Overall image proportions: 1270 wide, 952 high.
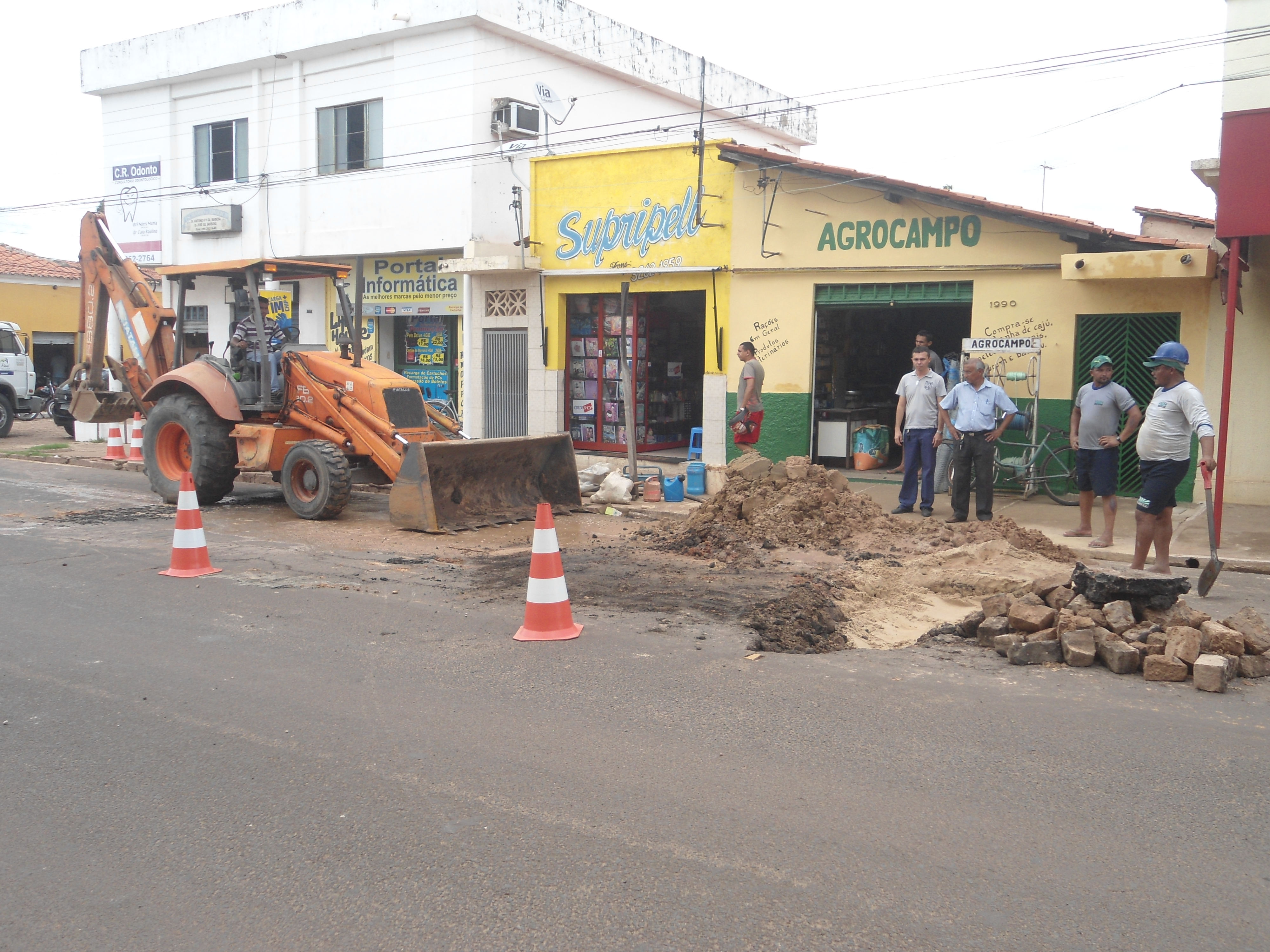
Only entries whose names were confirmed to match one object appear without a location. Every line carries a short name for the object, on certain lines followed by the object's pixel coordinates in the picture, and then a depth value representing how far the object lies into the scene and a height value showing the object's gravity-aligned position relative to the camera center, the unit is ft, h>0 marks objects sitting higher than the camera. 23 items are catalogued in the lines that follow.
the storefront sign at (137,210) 81.25 +13.69
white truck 77.30 +0.48
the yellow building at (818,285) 43.88 +5.22
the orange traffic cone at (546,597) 22.62 -4.47
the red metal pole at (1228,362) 34.24 +1.34
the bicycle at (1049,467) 44.62 -2.94
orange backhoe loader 38.55 -2.03
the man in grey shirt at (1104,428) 34.88 -0.94
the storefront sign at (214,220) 75.92 +12.09
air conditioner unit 63.77 +16.58
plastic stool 53.72 -2.71
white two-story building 63.77 +16.54
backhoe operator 42.45 +1.71
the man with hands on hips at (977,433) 38.81 -1.28
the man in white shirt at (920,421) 41.32 -0.95
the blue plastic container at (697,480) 47.01 -3.92
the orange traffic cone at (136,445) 58.03 -3.41
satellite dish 67.51 +18.90
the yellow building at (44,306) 113.09 +8.35
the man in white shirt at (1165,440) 28.81 -1.06
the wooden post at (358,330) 41.34 +2.30
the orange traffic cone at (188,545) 29.30 -4.49
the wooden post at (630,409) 47.67 -0.80
